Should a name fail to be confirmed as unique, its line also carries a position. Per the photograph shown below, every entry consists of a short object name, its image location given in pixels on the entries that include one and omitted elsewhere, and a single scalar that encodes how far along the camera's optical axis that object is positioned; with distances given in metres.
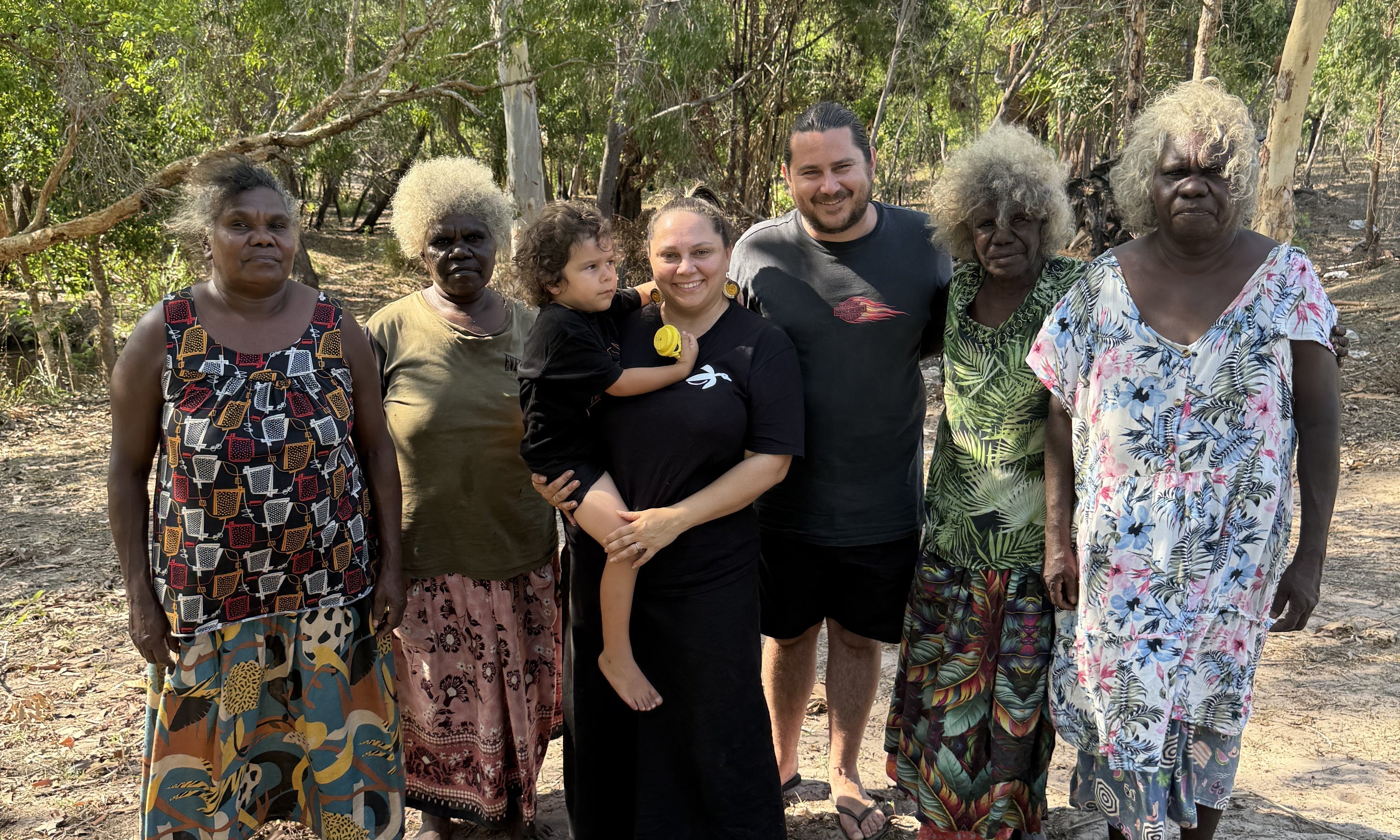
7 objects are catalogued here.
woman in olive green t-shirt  2.75
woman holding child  2.37
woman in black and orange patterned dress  2.32
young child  2.34
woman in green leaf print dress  2.54
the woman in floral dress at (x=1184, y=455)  2.23
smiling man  2.78
